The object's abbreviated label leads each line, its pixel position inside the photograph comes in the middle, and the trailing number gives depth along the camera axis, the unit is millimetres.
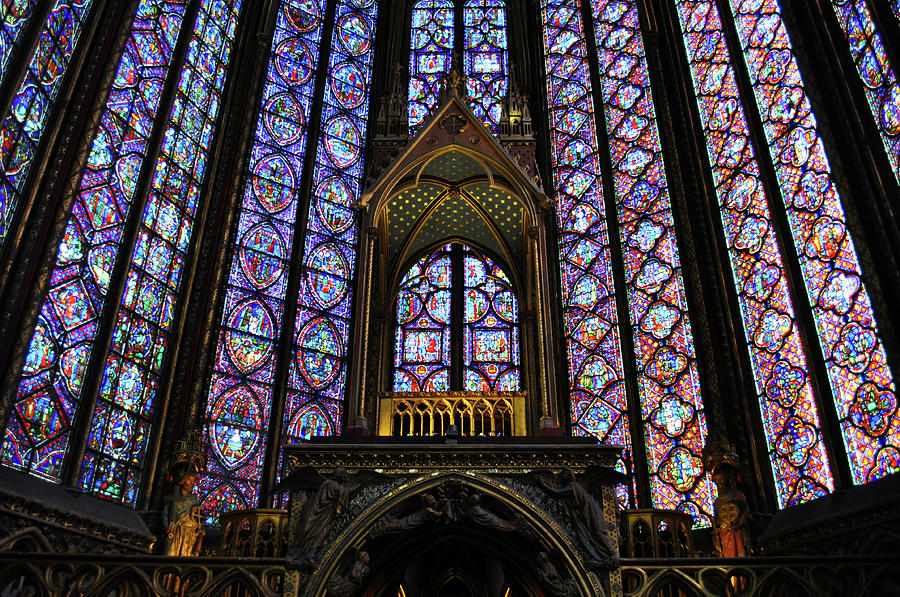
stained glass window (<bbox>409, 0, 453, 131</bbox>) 14625
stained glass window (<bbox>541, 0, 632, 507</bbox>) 11453
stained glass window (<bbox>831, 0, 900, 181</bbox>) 7977
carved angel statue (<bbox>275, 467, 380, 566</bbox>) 6867
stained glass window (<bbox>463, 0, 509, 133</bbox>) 14534
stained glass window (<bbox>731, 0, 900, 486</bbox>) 7793
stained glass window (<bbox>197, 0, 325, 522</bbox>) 10578
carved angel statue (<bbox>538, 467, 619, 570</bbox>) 6785
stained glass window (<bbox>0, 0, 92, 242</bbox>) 8344
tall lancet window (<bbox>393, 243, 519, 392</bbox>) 12133
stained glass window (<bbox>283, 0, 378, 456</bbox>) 11547
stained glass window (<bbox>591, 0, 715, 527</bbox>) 10406
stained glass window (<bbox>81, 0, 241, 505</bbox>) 9453
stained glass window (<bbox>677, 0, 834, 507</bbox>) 8836
